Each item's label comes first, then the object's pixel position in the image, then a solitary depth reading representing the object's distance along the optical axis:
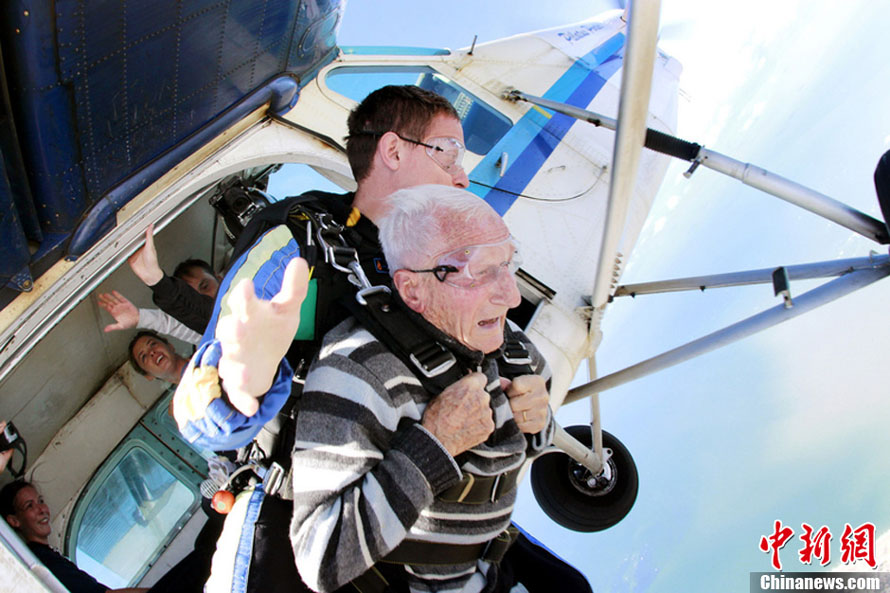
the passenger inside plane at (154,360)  3.25
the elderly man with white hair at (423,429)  1.21
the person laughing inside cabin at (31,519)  2.50
